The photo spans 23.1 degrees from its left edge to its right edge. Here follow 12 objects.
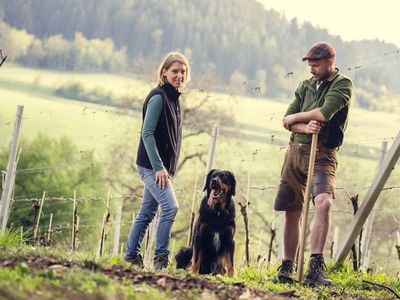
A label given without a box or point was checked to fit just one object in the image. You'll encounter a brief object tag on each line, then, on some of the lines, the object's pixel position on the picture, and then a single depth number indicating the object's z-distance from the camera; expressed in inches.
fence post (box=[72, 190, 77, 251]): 490.4
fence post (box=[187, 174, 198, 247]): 494.0
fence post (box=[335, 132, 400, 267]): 367.9
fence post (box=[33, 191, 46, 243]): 463.2
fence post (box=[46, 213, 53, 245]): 475.9
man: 340.5
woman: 340.2
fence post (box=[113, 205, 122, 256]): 855.1
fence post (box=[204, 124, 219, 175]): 715.1
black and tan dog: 368.8
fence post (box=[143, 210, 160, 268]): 576.8
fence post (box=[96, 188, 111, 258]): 474.1
